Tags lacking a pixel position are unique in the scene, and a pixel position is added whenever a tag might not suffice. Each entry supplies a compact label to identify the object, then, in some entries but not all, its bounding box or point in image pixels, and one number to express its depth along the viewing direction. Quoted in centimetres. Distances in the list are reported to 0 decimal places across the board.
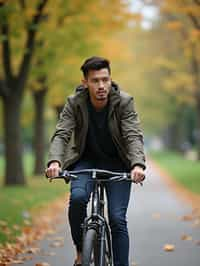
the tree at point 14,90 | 3302
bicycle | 978
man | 1027
